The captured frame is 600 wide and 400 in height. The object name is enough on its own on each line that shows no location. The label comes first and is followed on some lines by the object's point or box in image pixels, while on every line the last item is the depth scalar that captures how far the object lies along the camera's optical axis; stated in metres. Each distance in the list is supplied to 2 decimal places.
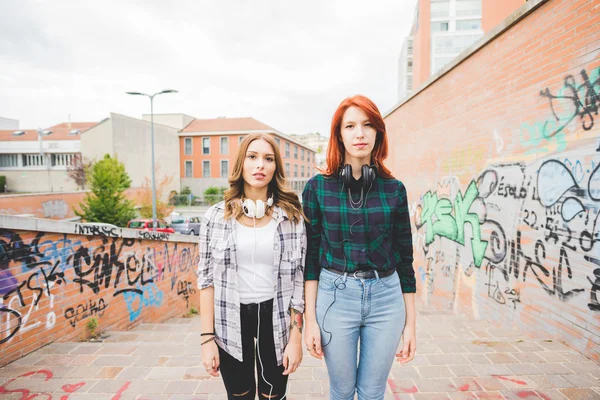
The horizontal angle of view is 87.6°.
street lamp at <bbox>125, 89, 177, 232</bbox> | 17.53
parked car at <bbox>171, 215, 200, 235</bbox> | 21.47
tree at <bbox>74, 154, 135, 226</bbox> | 20.34
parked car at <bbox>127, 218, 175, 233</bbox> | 18.01
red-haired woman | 1.70
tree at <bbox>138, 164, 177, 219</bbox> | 23.89
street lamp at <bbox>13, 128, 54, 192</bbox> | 39.66
